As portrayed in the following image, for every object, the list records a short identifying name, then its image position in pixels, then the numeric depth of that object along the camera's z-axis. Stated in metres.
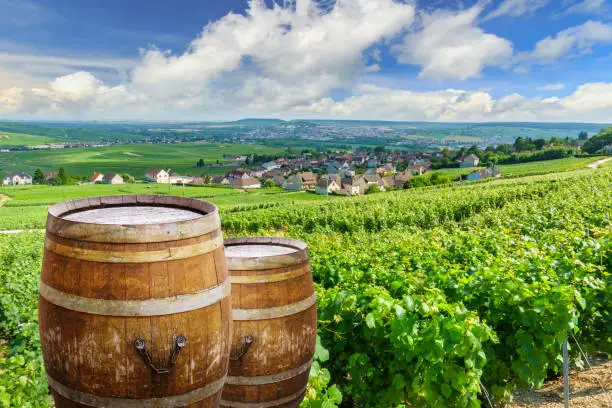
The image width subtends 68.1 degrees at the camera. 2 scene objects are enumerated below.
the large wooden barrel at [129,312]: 2.34
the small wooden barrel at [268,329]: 3.27
